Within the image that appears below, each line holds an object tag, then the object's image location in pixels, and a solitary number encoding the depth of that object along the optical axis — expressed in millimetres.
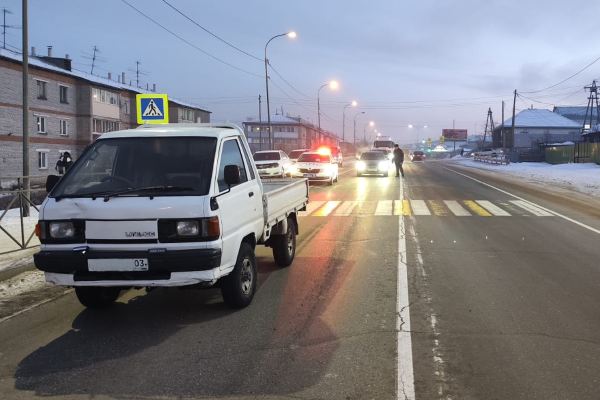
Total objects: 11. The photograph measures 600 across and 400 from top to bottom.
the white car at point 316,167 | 26531
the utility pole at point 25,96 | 13828
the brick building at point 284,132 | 113175
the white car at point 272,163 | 27481
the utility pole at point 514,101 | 65312
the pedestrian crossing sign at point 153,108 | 14008
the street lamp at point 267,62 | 33053
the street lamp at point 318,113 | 62100
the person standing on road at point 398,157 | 32844
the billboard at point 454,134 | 151375
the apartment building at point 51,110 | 39375
